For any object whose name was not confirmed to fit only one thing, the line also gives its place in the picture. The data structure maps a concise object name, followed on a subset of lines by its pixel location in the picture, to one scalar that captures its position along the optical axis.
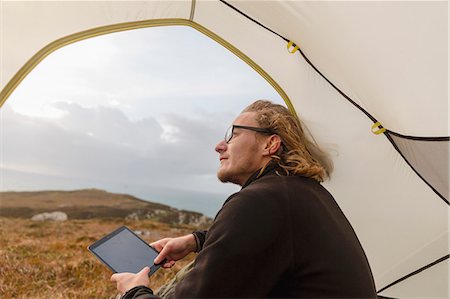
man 0.86
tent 1.30
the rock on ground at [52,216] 5.60
